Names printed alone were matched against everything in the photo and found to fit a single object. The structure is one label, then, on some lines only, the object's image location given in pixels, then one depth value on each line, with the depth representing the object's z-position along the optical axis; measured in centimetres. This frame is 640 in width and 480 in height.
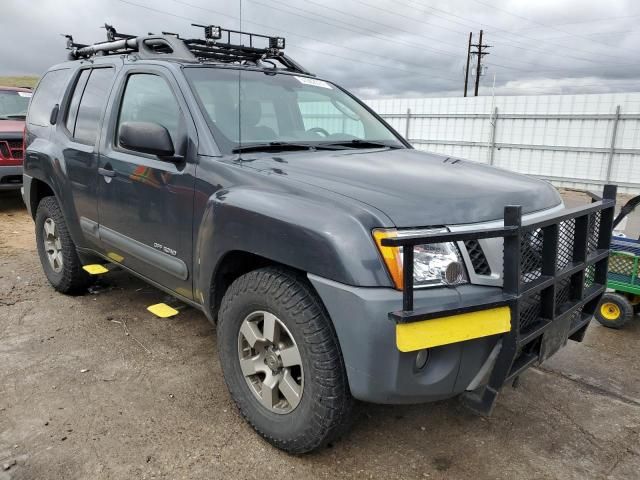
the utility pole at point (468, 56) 3669
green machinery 402
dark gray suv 197
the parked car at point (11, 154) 797
